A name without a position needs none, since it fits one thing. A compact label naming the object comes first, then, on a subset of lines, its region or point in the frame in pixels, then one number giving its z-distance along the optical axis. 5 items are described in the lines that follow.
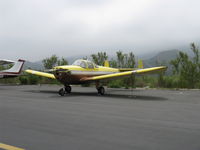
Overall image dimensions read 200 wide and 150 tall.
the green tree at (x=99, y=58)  27.38
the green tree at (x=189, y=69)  19.36
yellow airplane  13.49
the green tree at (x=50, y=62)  31.22
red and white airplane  24.62
